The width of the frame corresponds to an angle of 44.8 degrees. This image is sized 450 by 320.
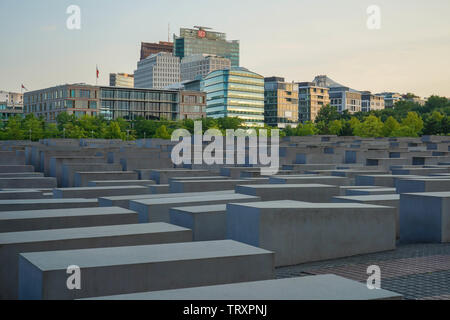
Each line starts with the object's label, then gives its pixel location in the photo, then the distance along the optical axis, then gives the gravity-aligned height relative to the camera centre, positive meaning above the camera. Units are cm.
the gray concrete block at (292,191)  1499 -143
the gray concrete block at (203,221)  1123 -170
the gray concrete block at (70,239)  862 -164
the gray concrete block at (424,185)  1518 -123
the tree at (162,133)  8796 +117
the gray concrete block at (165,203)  1262 -151
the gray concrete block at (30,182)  2053 -163
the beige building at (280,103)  17075 +1189
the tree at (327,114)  12668 +622
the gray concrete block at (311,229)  1026 -174
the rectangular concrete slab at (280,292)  536 -155
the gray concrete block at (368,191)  1529 -144
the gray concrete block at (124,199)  1448 -159
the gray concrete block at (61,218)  1069 -160
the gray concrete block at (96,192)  1661 -161
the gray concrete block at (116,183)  1939 -155
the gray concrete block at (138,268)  677 -169
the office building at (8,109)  16535 +989
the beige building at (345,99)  19325 +1505
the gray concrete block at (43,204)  1323 -159
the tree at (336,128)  9469 +221
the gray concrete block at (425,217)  1190 -172
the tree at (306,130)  9558 +190
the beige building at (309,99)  18300 +1394
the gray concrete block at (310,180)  1773 -131
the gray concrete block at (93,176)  2225 -151
